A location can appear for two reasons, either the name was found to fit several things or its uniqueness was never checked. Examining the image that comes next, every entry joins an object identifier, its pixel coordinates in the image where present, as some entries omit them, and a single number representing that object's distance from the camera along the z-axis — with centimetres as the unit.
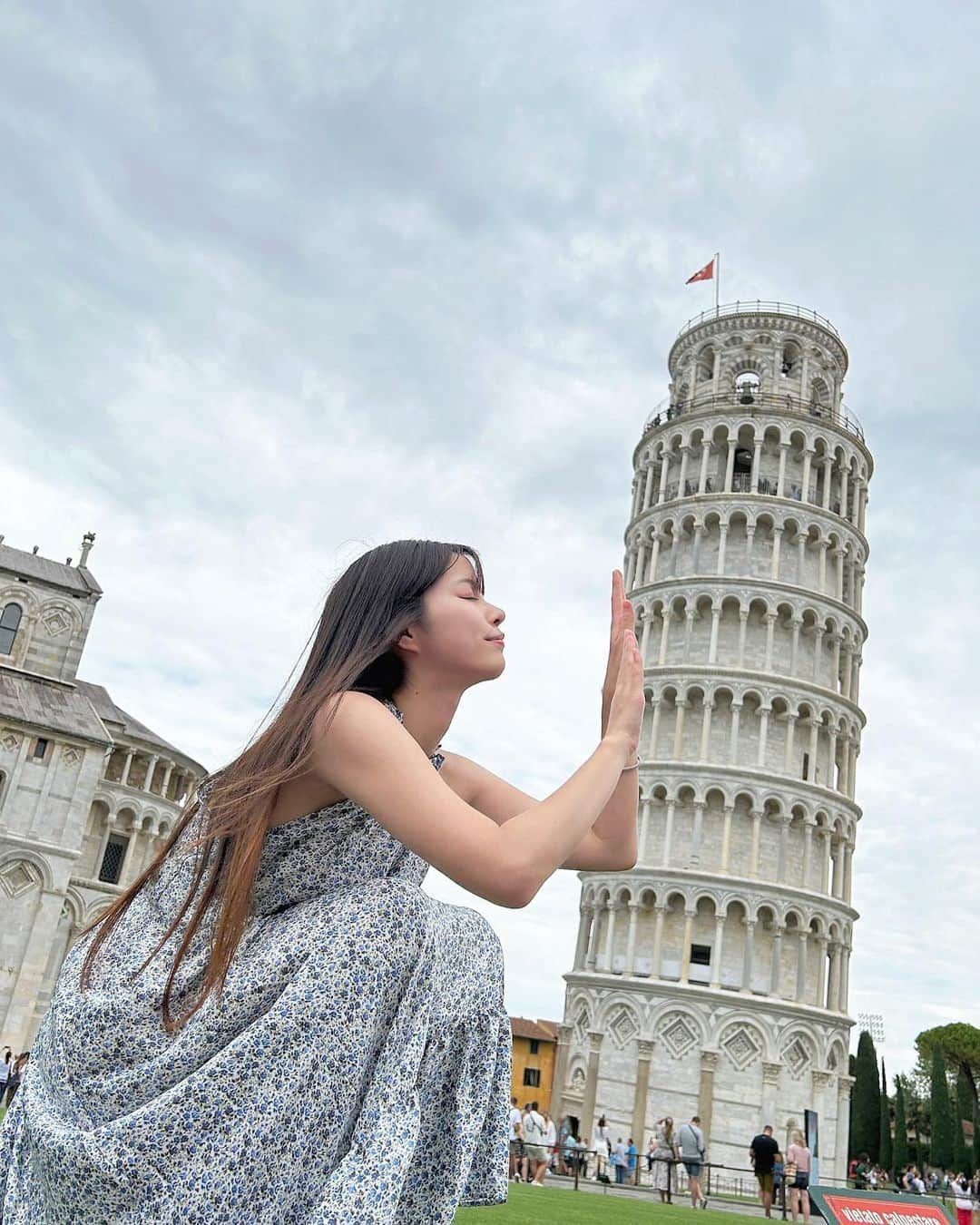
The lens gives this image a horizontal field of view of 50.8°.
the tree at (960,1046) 8494
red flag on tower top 4959
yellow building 7188
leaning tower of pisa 3881
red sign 724
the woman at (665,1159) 2231
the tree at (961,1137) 6325
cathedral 3831
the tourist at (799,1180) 2047
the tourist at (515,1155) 1976
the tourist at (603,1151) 2688
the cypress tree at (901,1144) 6906
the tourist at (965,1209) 1805
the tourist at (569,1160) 2778
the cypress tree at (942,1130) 6388
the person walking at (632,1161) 2836
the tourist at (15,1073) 2274
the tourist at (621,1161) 2888
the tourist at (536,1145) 1952
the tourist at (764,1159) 2320
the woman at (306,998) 216
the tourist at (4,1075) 2047
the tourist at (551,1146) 2214
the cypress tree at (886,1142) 6988
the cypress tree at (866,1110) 7362
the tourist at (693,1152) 2186
